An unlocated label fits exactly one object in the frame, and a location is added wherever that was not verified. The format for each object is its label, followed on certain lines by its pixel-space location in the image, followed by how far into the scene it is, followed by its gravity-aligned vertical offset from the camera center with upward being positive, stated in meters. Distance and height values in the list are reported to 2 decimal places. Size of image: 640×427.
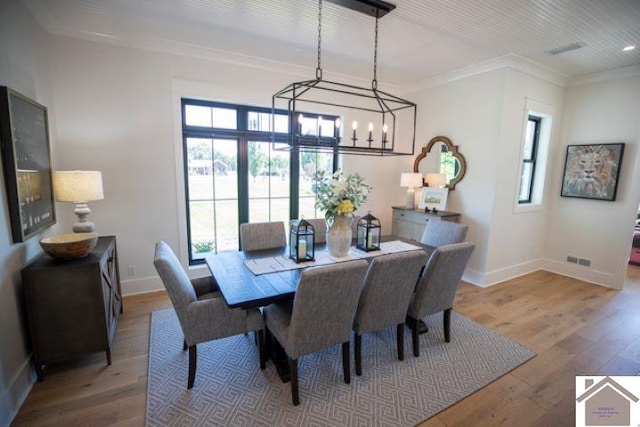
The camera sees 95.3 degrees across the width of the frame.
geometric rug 1.86 -1.51
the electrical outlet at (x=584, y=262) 4.21 -1.14
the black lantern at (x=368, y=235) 2.78 -0.55
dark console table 2.01 -0.98
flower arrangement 2.47 -0.13
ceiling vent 3.10 +1.47
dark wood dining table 1.83 -0.75
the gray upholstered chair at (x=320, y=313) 1.71 -0.86
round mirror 4.13 +0.28
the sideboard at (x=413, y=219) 4.04 -0.60
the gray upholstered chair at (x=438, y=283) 2.27 -0.84
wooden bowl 2.06 -0.56
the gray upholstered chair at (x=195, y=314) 1.88 -0.97
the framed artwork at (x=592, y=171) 3.88 +0.17
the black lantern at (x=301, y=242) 2.45 -0.56
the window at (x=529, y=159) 4.30 +0.34
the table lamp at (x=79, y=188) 2.46 -0.16
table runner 2.31 -0.73
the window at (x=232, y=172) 3.66 +0.03
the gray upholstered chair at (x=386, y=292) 1.99 -0.81
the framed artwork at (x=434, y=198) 4.16 -0.28
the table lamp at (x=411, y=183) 4.35 -0.07
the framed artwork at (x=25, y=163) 1.88 +0.04
